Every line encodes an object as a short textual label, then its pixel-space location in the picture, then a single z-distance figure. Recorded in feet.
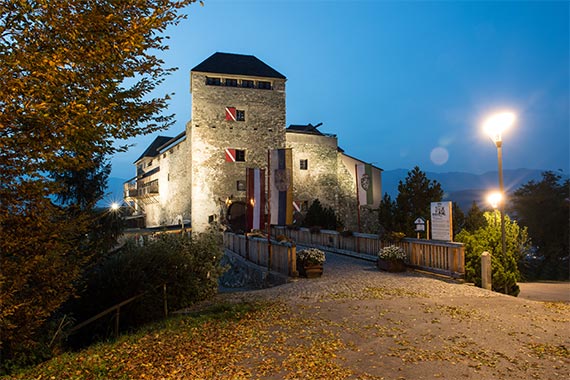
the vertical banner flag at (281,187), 40.45
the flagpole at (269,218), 40.86
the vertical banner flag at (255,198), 44.04
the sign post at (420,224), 38.91
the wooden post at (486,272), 30.50
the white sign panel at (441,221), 33.86
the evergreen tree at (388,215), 46.91
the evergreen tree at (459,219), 53.99
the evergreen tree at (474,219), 51.78
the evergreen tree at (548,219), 90.33
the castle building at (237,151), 95.25
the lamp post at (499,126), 34.04
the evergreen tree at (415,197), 46.60
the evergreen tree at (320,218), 80.48
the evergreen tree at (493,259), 32.04
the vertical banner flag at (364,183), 68.49
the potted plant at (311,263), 36.42
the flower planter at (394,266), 37.99
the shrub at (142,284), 25.21
